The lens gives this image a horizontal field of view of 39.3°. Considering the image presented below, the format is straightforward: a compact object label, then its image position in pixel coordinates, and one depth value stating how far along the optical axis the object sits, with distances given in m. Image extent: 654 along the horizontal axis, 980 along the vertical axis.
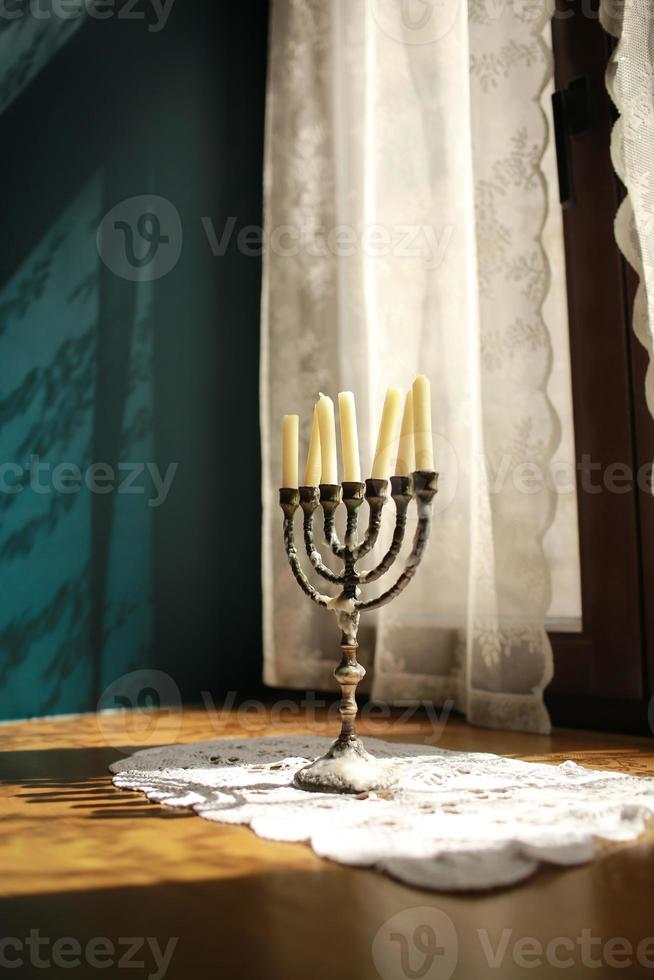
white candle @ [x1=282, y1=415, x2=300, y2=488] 1.15
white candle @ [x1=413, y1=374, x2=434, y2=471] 1.08
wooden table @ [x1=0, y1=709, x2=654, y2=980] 0.64
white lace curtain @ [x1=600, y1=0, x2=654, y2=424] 1.45
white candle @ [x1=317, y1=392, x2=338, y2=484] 1.13
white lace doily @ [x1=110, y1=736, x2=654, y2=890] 0.81
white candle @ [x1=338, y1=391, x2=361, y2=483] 1.10
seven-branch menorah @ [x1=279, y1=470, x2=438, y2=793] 1.08
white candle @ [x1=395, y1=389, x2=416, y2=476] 1.11
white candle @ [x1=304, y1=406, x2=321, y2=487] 1.14
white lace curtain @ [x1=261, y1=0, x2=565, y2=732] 1.69
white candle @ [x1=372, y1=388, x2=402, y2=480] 1.10
